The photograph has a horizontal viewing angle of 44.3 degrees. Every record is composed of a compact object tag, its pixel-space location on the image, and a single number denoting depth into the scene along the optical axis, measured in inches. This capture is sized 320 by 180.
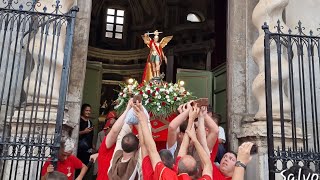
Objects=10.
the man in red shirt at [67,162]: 196.7
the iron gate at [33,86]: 179.8
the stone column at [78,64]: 259.0
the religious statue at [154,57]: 319.9
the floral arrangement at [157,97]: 254.8
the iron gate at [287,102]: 193.2
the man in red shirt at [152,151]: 124.3
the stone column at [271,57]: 257.1
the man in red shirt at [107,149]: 158.2
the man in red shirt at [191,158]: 127.4
